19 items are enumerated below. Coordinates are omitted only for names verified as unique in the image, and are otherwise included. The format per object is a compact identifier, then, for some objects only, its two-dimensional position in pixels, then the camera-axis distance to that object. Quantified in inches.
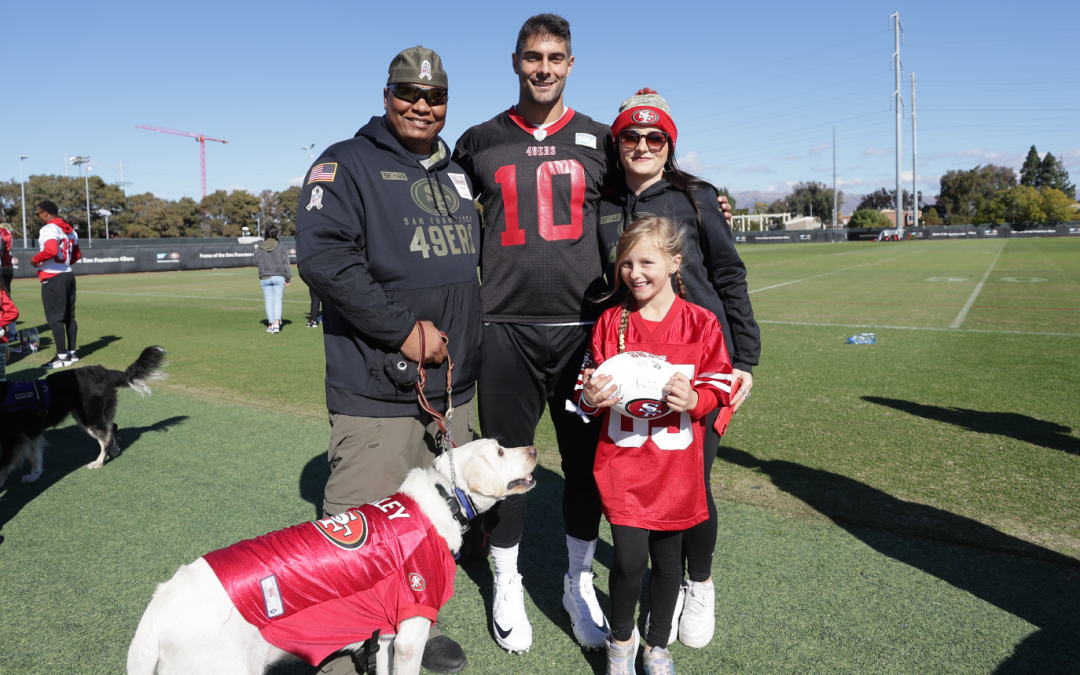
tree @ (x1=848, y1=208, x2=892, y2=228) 3971.5
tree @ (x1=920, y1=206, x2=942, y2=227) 4261.8
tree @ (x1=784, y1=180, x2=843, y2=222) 5098.4
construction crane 5413.4
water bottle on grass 408.5
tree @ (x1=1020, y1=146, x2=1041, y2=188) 4296.3
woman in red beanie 108.4
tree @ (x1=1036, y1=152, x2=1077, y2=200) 4163.4
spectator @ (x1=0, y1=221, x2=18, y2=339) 346.0
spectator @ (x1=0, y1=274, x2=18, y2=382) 252.4
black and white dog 188.4
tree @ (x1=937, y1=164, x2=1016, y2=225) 4114.2
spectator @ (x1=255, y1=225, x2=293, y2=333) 499.2
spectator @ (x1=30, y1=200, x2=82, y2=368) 381.7
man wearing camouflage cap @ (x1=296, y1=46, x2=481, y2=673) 98.9
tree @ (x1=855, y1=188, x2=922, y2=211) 5565.9
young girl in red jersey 97.4
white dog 81.2
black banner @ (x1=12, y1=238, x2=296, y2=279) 1273.4
